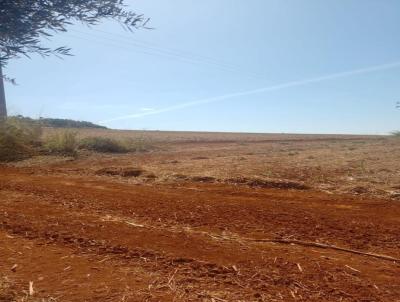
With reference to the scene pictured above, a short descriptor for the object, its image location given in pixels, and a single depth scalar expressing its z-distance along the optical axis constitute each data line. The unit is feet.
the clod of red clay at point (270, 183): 33.06
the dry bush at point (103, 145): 64.75
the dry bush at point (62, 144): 57.81
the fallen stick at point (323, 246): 16.63
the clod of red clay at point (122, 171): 38.91
